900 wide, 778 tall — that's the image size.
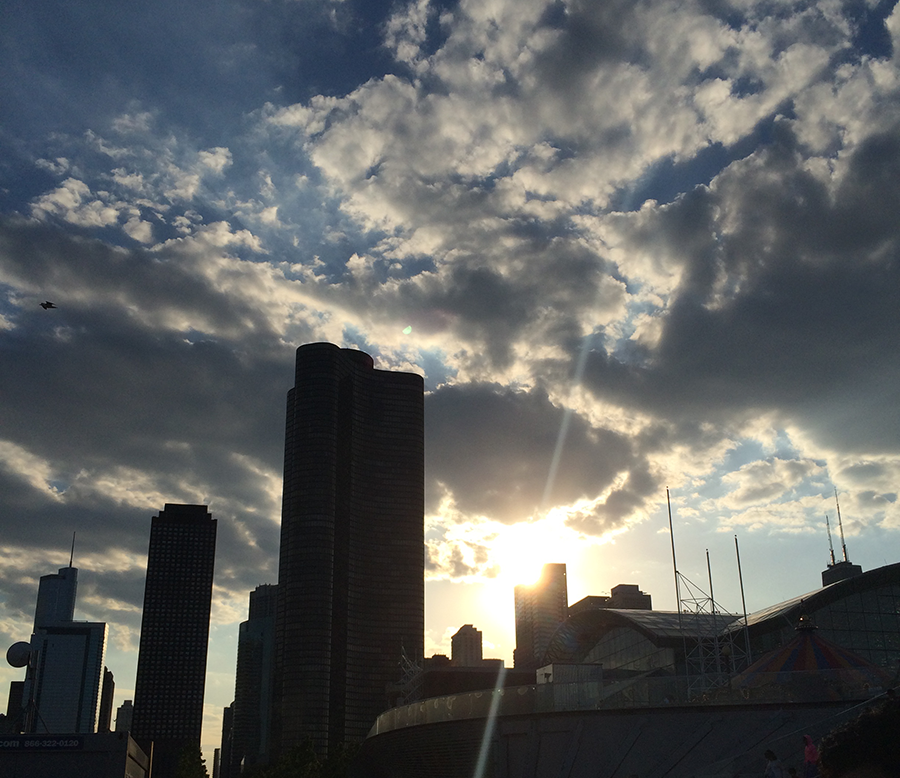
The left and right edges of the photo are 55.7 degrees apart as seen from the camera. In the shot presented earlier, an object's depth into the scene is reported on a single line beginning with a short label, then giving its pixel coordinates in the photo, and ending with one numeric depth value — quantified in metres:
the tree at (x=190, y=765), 136.00
